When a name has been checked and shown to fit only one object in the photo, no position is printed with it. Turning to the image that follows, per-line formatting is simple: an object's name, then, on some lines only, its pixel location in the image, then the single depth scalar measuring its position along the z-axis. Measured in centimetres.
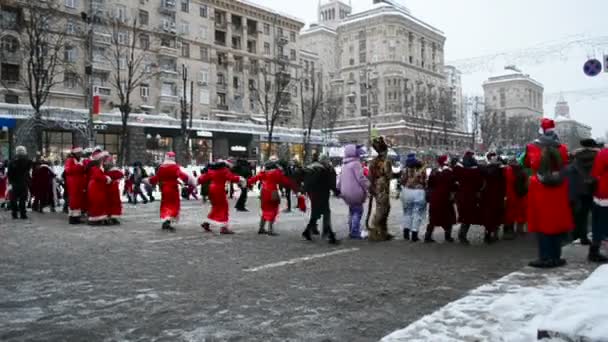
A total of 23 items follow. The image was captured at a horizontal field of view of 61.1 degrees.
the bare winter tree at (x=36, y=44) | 3459
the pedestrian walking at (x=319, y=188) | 1049
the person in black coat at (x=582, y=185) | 869
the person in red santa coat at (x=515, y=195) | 1104
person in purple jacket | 1052
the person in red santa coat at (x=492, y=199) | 997
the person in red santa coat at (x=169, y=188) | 1227
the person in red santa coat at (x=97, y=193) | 1348
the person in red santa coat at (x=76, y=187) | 1409
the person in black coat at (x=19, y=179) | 1516
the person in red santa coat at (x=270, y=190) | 1147
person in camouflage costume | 1041
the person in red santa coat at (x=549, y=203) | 693
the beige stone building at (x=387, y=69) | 8169
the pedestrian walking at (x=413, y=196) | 1052
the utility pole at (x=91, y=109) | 2684
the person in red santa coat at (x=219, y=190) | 1165
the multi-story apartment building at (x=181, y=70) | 4469
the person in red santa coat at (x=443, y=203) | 1021
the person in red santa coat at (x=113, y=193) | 1382
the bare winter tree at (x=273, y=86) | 6100
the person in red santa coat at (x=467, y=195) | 995
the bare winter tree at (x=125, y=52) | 4816
